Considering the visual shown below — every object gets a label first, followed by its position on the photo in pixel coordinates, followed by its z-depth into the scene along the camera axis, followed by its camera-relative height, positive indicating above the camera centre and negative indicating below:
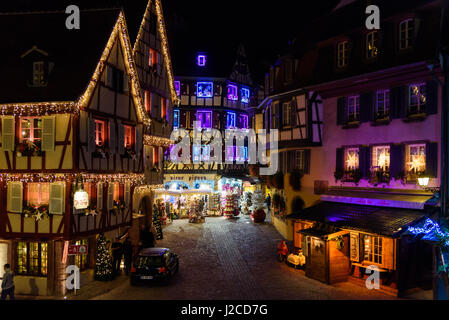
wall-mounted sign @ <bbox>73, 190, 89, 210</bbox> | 15.25 -1.38
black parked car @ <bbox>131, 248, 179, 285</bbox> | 16.78 -4.28
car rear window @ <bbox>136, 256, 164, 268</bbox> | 16.92 -4.09
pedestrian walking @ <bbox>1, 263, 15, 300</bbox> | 14.53 -4.31
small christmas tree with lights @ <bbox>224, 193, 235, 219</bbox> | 37.00 -3.92
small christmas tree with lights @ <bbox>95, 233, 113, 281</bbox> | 17.73 -4.34
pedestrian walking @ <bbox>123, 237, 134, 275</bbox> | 18.75 -4.13
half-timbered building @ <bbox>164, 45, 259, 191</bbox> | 42.81 +5.56
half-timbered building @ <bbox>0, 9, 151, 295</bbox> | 16.41 +0.88
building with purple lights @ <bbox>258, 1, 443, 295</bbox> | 17.05 +1.07
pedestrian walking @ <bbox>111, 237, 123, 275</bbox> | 18.37 -4.12
